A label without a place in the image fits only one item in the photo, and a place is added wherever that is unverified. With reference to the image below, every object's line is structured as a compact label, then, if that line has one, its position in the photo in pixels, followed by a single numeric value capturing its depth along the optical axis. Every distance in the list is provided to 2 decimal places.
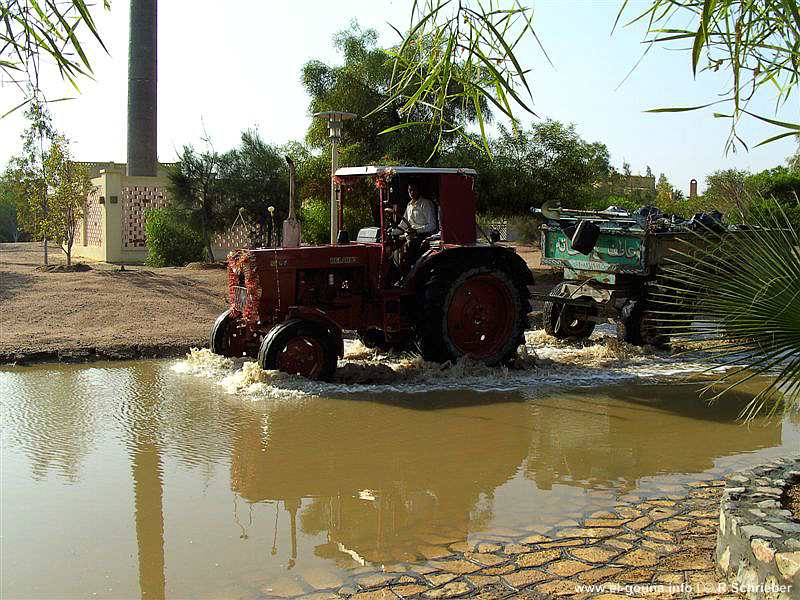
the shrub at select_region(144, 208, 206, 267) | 21.41
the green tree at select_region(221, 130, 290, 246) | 21.33
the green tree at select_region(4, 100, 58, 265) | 19.38
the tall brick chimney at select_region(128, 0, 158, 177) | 24.52
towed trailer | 10.88
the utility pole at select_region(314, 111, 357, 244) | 12.95
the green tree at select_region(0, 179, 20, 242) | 40.16
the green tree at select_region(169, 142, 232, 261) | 21.59
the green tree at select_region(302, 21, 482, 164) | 18.41
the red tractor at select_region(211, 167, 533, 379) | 9.25
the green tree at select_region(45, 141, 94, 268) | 19.27
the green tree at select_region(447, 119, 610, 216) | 19.22
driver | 9.79
